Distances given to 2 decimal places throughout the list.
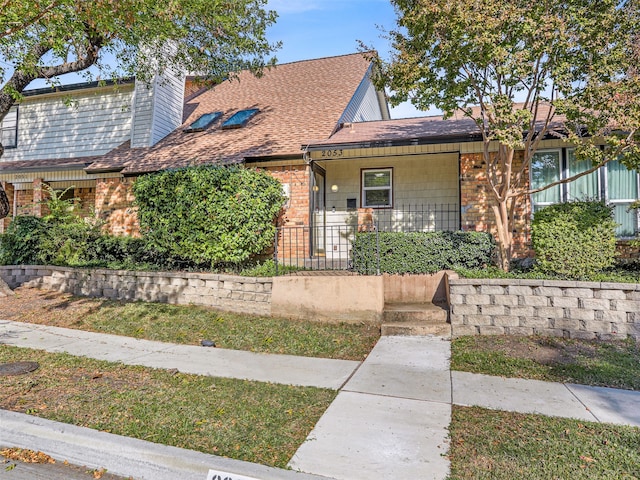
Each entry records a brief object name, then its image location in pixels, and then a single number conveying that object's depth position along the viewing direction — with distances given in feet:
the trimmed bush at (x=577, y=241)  19.77
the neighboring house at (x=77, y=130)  41.45
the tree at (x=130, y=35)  19.63
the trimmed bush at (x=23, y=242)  30.83
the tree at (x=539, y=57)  17.83
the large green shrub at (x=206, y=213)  25.16
